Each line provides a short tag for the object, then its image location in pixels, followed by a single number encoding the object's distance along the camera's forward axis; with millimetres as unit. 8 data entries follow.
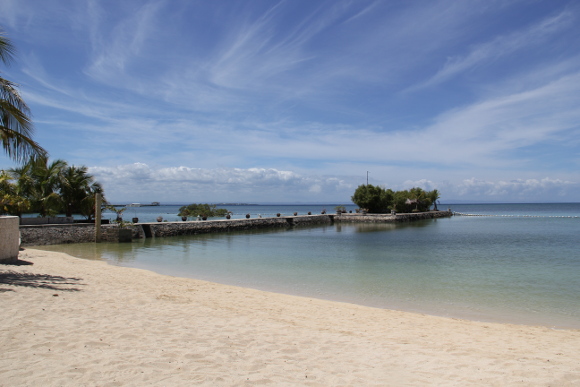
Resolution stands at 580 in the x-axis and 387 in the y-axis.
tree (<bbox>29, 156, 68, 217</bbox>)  24734
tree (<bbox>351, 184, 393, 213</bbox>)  59969
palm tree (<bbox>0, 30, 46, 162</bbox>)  9297
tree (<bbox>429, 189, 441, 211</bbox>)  76938
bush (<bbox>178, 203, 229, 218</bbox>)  53600
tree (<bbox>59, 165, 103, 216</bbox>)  26156
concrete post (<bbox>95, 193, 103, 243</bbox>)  24034
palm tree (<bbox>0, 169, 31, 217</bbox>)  19578
